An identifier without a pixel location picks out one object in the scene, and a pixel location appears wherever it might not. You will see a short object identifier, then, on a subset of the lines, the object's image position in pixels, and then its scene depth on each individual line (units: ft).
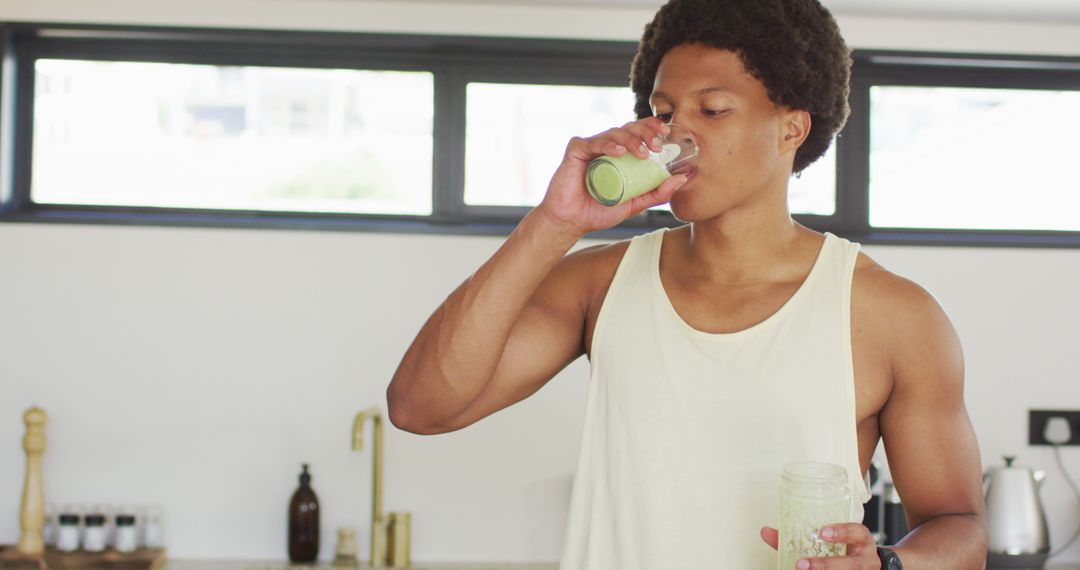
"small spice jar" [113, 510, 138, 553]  8.71
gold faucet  8.81
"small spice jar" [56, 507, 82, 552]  8.68
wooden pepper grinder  8.63
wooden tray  8.48
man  3.84
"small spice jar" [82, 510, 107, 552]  8.66
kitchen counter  8.79
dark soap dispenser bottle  8.85
